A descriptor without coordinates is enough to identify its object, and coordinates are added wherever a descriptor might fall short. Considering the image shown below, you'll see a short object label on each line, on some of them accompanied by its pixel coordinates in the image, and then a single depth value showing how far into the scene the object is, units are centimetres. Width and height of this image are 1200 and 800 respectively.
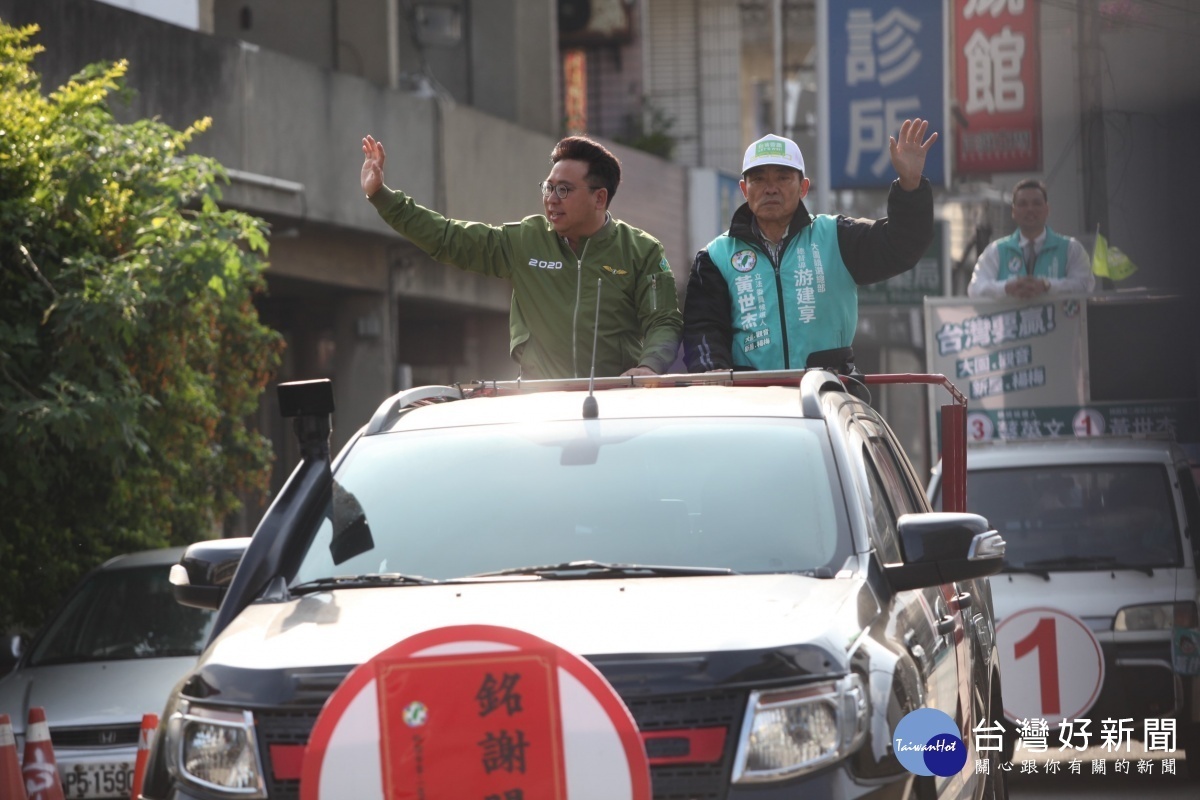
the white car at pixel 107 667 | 1883
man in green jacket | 1480
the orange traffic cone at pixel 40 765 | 1766
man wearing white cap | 1436
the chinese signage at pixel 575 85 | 6044
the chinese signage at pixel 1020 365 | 2605
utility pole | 2695
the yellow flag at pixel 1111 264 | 2619
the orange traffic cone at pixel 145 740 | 1743
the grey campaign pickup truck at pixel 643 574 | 839
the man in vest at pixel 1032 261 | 2605
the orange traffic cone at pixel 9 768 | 1677
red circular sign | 802
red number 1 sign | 1981
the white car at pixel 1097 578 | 2016
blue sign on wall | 4072
